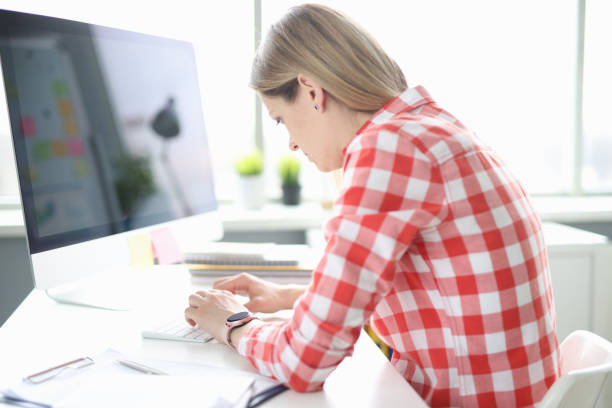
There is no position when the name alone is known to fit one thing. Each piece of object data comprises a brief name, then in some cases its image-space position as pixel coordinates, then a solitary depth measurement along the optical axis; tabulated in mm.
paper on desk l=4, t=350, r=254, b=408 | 651
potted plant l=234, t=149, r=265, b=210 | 2199
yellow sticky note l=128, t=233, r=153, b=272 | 1159
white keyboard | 900
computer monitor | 928
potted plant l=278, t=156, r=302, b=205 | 2246
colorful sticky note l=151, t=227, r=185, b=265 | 1283
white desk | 712
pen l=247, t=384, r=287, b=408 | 681
